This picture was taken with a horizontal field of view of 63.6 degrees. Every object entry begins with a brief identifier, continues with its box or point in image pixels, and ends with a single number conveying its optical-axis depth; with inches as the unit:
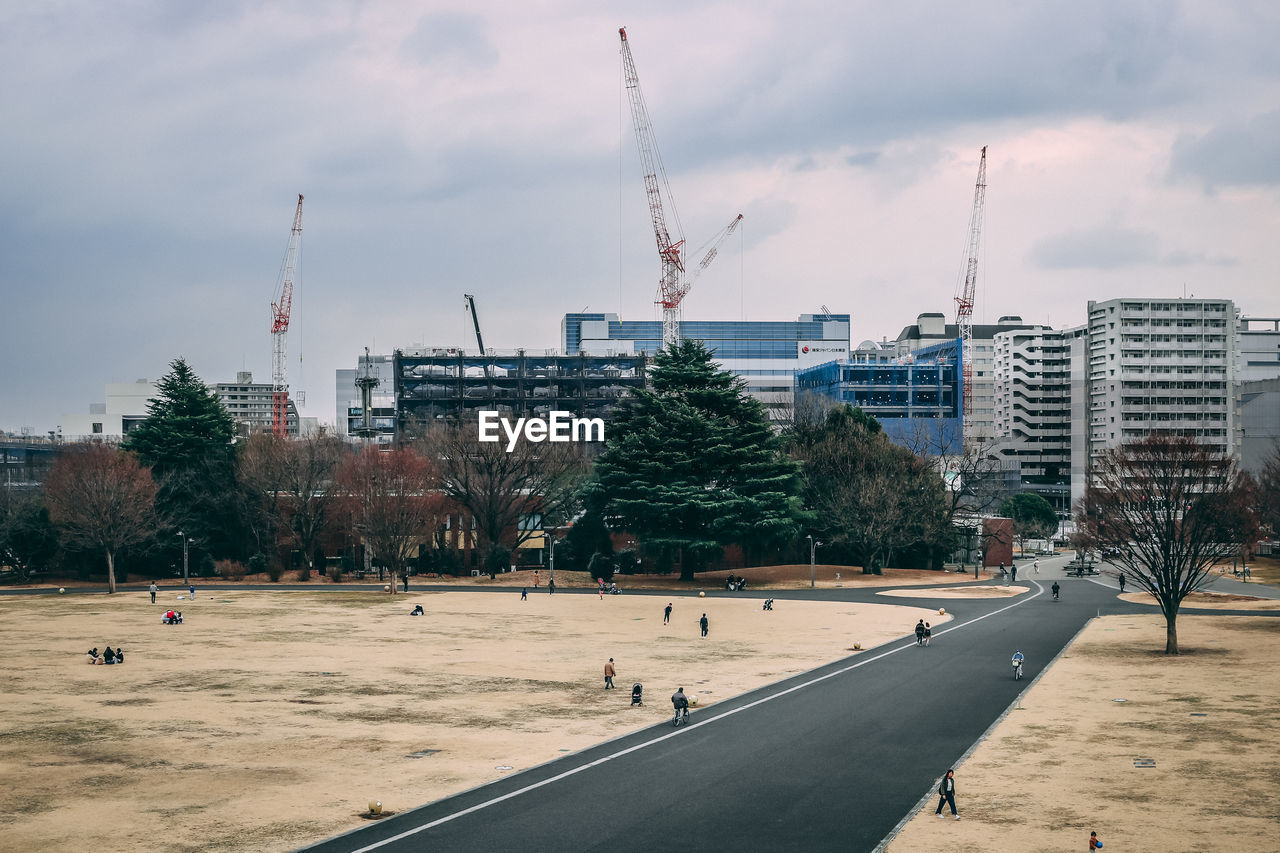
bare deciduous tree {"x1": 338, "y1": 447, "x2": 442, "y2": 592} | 3786.9
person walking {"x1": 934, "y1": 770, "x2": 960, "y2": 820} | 1106.1
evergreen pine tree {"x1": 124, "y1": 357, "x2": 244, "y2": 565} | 4355.3
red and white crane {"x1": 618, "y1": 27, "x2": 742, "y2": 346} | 7706.7
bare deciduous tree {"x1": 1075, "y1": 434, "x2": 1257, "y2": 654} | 2303.2
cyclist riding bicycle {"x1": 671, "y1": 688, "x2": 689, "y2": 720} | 1547.7
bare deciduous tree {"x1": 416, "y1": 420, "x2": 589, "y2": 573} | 4227.4
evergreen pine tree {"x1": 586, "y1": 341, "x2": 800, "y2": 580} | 3863.2
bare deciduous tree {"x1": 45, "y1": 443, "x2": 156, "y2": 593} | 3895.2
